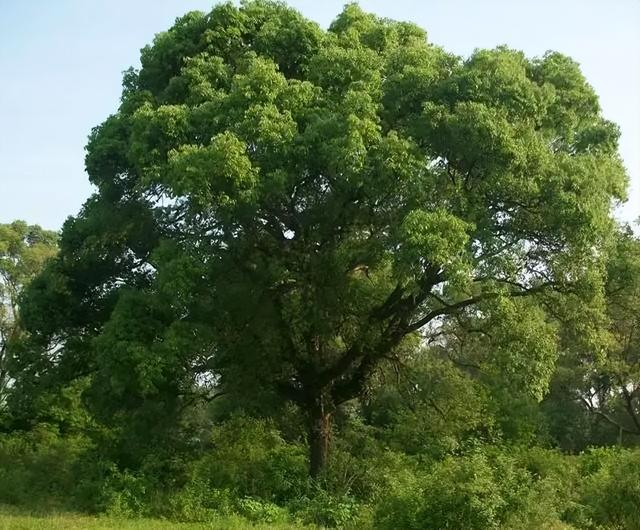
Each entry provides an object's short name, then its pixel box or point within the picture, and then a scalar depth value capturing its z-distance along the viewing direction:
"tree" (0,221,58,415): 27.38
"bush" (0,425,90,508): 13.96
